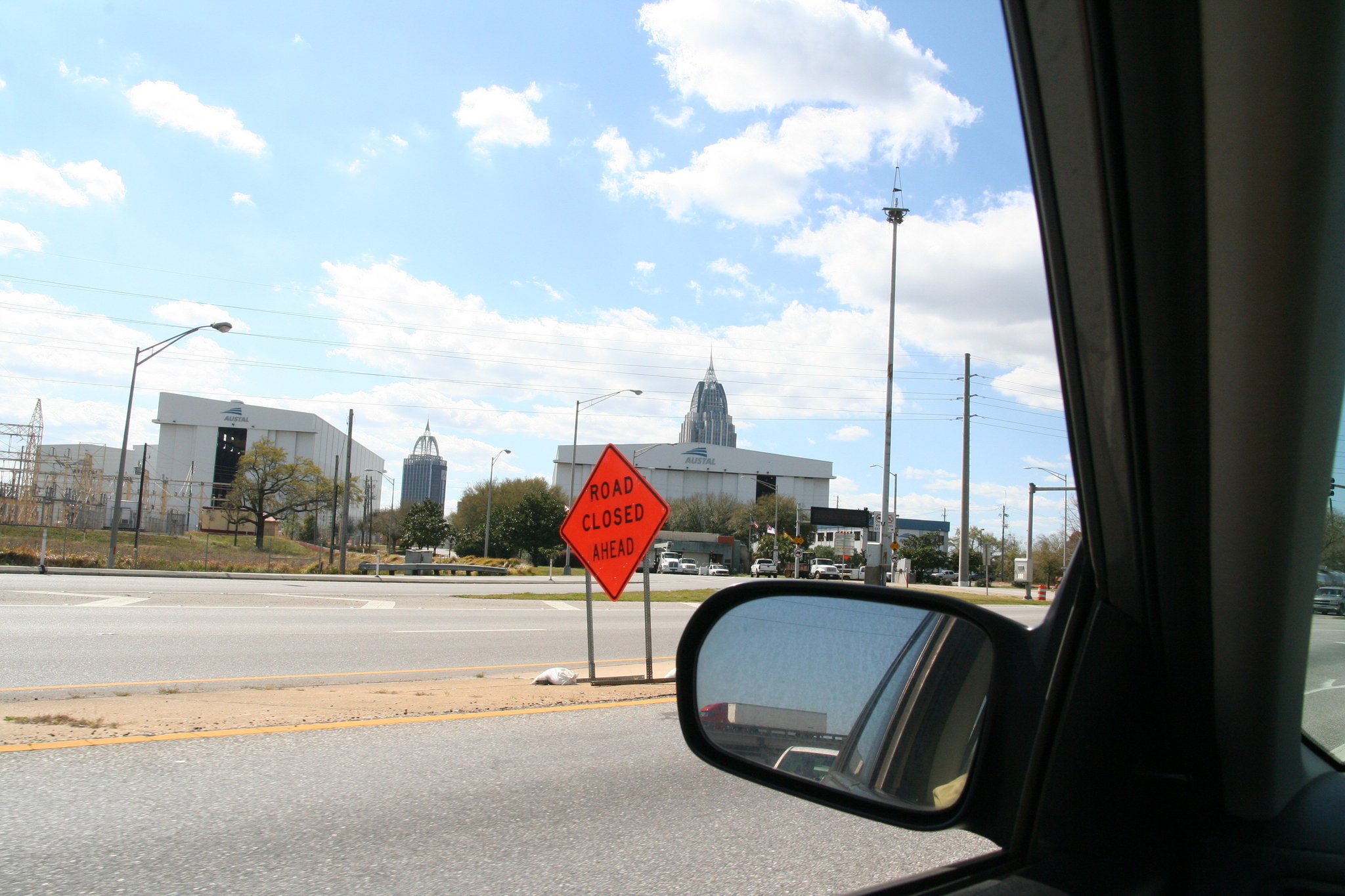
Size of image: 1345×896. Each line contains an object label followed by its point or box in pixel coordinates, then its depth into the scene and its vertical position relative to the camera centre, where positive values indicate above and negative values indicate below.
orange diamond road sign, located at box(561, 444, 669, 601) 9.68 +0.04
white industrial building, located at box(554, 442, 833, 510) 119.25 +7.77
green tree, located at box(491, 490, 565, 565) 75.69 -0.65
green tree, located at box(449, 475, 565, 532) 88.31 +2.08
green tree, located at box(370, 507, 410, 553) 103.31 -1.88
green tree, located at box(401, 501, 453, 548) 81.69 -1.20
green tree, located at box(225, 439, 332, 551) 72.69 +1.60
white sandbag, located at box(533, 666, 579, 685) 9.62 -1.69
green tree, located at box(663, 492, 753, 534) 90.12 +1.52
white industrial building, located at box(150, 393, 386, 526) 109.00 +8.54
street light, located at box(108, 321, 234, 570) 26.69 +1.16
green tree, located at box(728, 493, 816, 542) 77.60 +1.30
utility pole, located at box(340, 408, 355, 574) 40.38 +0.39
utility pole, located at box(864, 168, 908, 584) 28.89 +3.94
